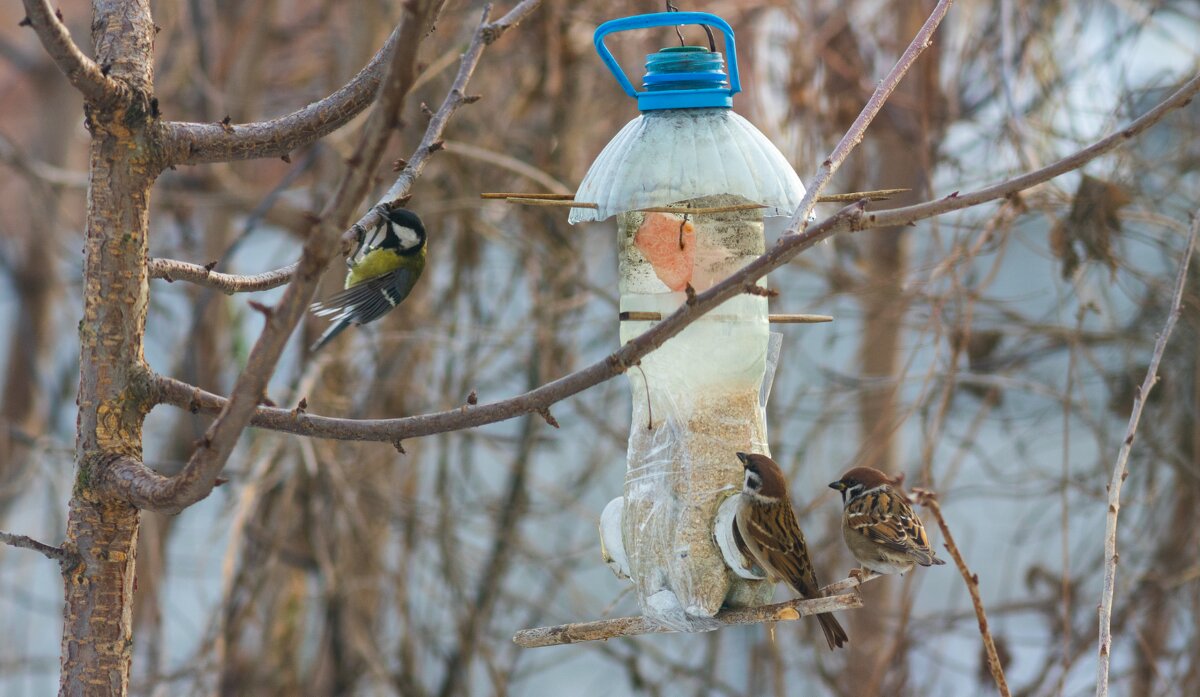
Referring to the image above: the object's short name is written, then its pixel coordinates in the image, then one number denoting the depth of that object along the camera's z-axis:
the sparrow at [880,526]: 6.08
